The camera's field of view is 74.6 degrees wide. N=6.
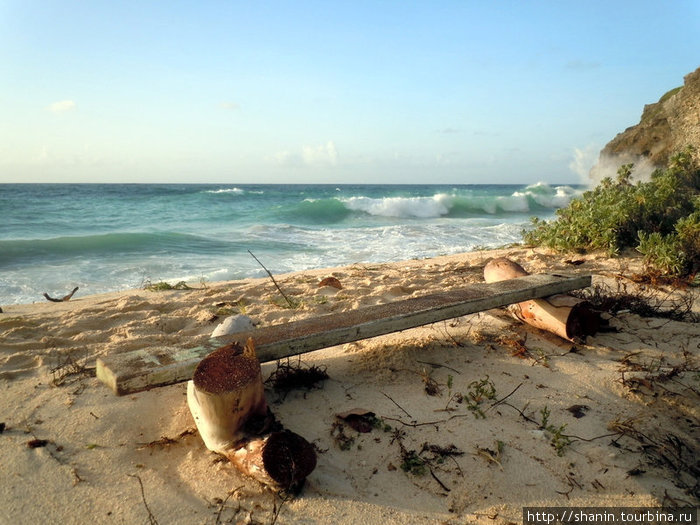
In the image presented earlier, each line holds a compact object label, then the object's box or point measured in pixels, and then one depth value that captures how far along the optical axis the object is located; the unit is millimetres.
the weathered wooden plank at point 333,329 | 2076
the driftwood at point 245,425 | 1859
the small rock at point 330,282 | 4941
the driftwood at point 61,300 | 4899
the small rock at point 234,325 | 2912
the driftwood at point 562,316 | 3174
